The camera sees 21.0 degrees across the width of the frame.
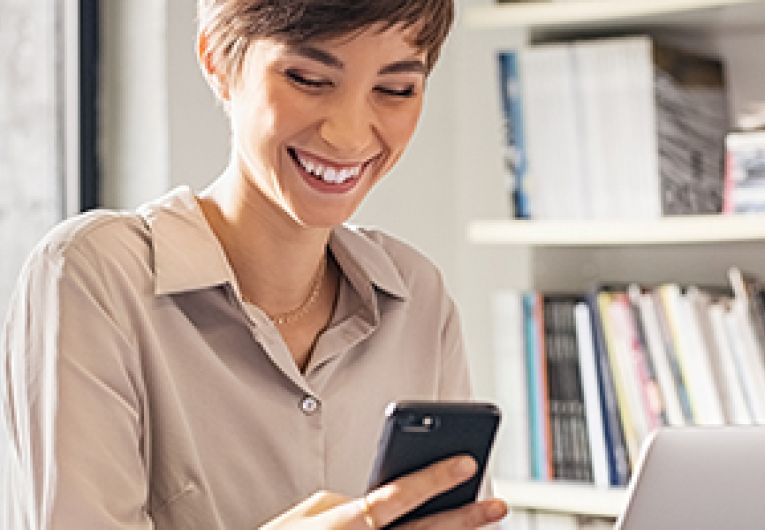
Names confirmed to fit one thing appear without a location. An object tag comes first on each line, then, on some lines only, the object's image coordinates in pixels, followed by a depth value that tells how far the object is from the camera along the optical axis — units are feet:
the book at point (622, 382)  10.81
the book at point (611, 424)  10.87
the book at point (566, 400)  11.09
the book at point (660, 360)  10.71
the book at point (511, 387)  11.30
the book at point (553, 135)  11.24
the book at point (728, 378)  10.53
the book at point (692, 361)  10.56
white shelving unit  10.61
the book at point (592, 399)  10.94
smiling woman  5.86
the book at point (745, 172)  10.66
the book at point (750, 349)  10.48
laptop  5.31
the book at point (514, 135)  11.38
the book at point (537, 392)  11.21
